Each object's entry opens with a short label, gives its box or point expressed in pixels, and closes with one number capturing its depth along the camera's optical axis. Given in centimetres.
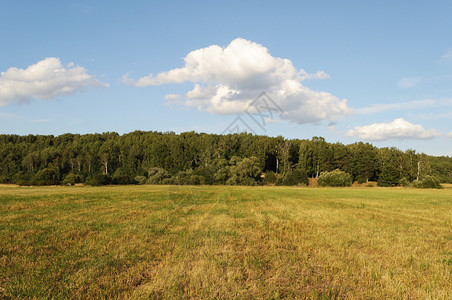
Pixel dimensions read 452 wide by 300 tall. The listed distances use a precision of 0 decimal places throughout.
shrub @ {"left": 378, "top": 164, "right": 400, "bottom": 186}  9900
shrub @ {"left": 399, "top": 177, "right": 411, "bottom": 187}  8948
